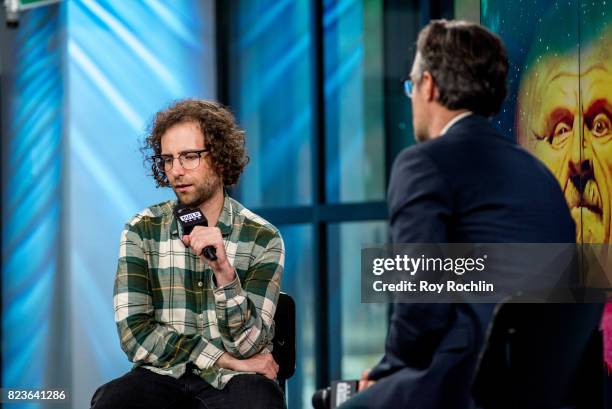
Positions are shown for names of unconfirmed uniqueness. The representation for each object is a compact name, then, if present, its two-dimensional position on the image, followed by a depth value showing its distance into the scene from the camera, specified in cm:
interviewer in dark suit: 358
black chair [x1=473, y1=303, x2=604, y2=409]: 350
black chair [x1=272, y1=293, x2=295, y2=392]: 523
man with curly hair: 478
